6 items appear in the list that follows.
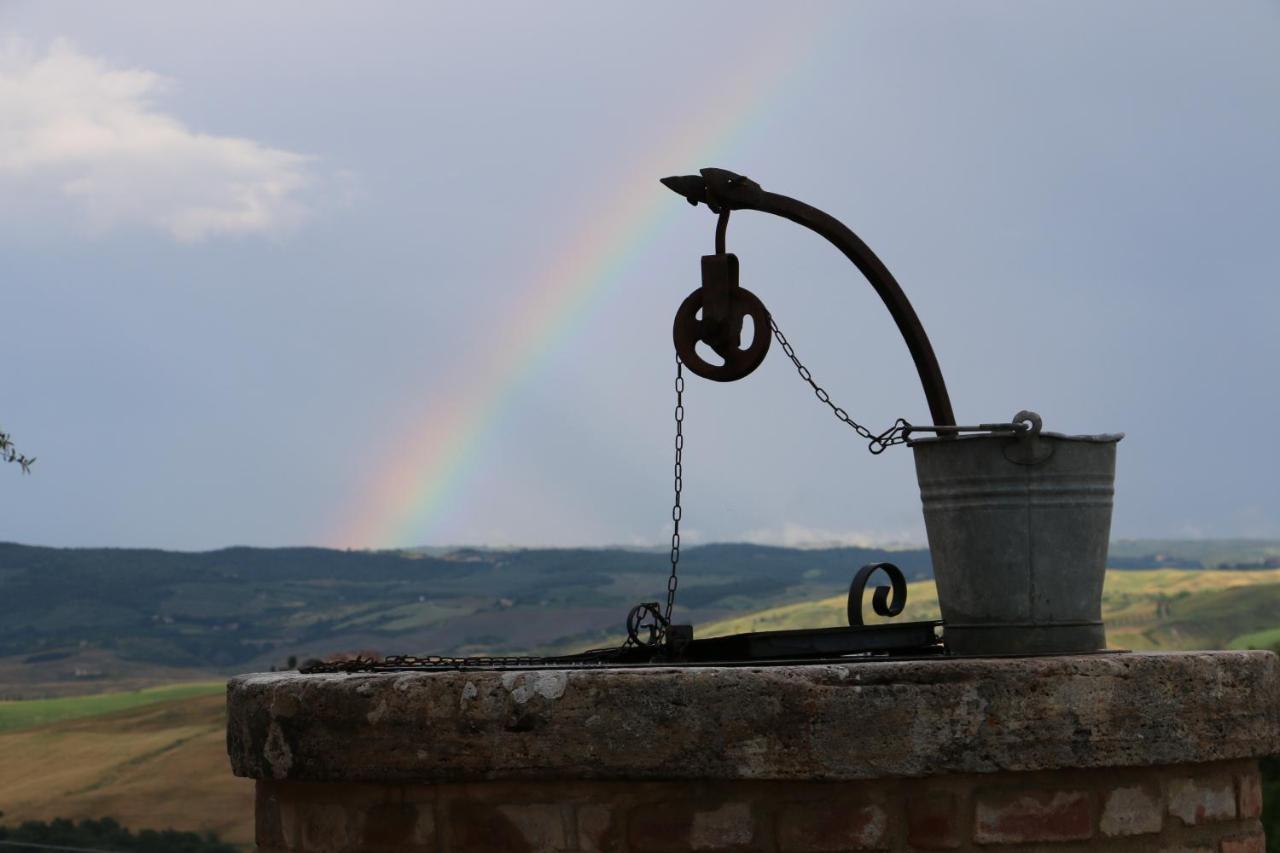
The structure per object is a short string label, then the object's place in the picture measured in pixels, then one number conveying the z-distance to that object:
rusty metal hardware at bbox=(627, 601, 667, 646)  5.04
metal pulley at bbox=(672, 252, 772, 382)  4.89
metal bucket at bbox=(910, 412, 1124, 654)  4.43
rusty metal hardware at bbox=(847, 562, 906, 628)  5.08
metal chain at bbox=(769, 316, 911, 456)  4.64
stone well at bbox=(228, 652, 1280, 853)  3.60
